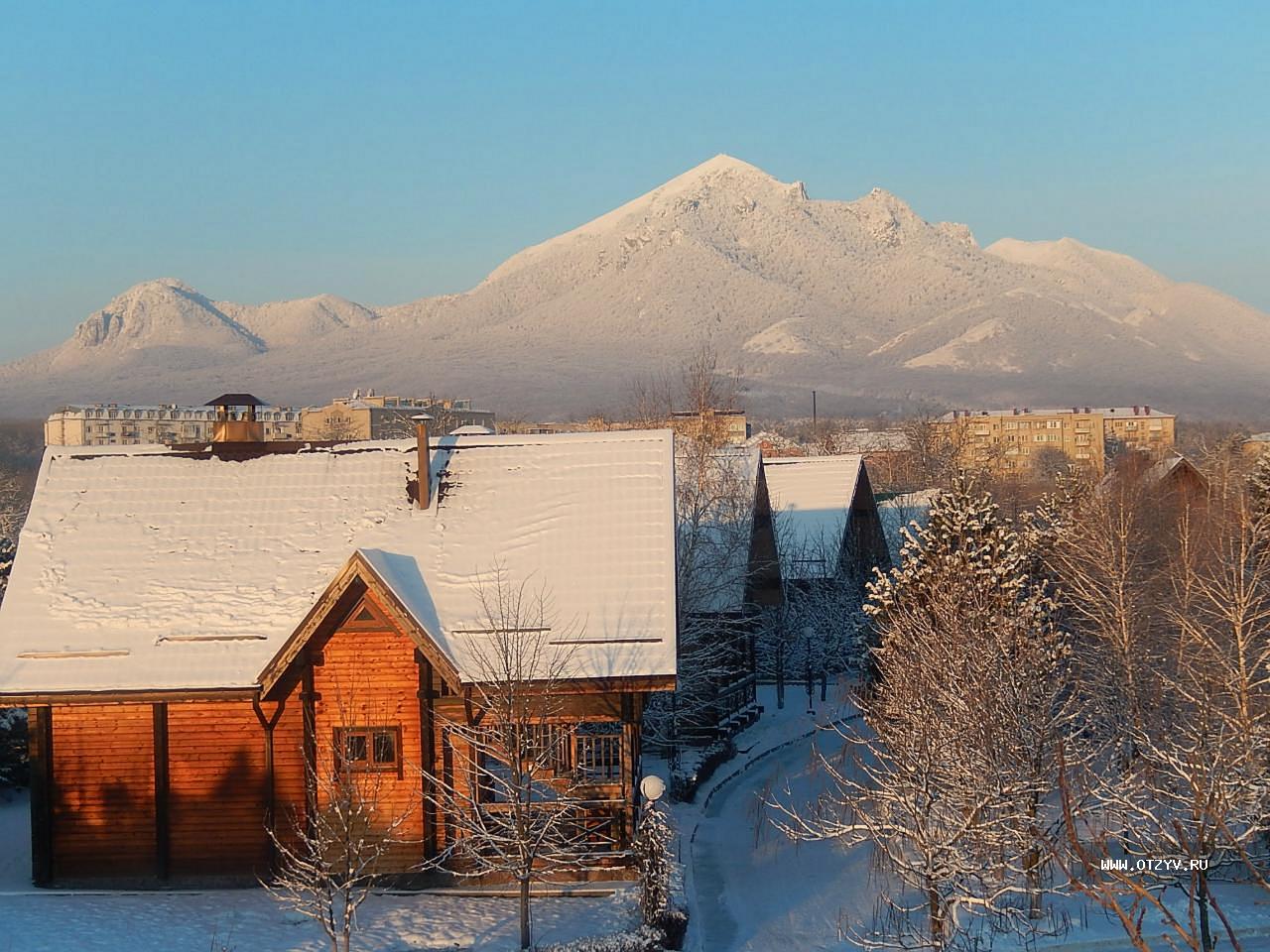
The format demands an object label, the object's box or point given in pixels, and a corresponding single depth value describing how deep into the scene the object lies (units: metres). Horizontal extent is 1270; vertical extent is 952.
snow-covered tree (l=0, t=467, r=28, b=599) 70.70
